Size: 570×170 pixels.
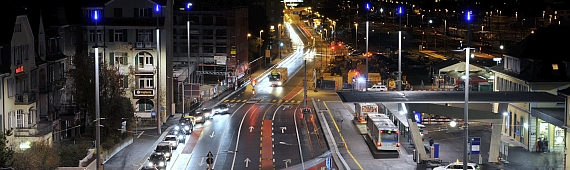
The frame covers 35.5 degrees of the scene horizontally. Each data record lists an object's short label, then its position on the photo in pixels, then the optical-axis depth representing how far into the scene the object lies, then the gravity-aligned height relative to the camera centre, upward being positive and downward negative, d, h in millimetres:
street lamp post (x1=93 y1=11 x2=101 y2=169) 42656 -2290
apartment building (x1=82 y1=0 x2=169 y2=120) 76625 +2415
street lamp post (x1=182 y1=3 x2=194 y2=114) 77000 -2284
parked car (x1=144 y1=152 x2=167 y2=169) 51000 -5169
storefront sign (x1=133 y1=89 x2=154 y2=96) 76688 -1715
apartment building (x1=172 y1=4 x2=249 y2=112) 113562 +3937
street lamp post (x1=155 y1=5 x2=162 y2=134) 66062 -2834
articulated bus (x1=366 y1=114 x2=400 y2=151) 55406 -4026
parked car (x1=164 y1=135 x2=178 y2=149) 59697 -4593
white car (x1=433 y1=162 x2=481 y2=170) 46888 -4944
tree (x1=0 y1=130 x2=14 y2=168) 40125 -3812
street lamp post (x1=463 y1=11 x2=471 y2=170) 37312 -1350
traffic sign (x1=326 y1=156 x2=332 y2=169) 48719 -4974
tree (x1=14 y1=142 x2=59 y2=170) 43375 -4323
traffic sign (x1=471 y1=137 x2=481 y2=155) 49781 -4005
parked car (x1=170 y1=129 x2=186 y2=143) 63594 -4456
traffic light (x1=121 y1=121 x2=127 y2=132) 59875 -3640
